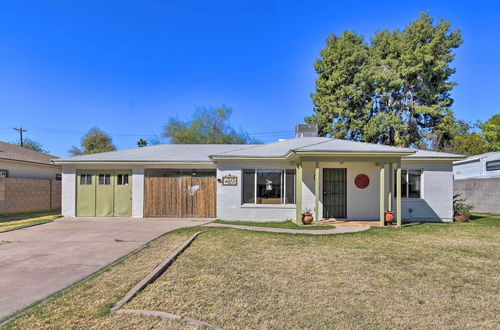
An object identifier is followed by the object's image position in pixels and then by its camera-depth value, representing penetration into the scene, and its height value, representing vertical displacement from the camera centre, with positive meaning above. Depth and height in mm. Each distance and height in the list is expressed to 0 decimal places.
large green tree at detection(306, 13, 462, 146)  21781 +7161
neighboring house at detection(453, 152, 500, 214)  15914 -498
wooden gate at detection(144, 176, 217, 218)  13242 -1074
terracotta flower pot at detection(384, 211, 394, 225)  11133 -1650
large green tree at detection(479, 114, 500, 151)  23297 +3219
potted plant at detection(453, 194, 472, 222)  12641 -1713
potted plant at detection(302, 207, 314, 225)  11023 -1711
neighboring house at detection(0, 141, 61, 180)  15070 +525
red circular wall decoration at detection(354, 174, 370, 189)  12422 -314
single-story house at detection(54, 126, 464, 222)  12234 -447
